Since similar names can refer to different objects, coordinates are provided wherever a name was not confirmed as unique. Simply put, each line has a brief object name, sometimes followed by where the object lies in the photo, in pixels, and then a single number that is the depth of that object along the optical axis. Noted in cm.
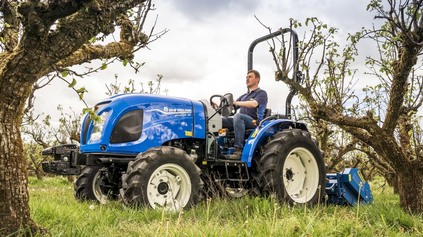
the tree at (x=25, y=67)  291
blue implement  675
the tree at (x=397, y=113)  530
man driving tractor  613
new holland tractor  508
